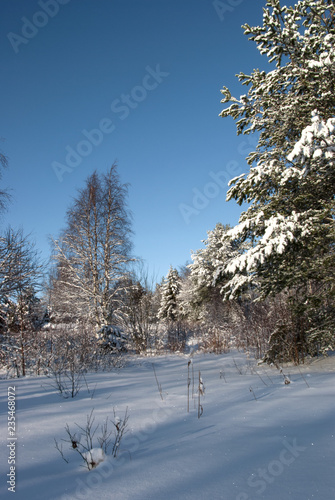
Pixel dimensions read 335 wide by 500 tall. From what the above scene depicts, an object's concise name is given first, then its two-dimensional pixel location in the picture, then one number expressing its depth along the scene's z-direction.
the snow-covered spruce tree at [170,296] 35.49
